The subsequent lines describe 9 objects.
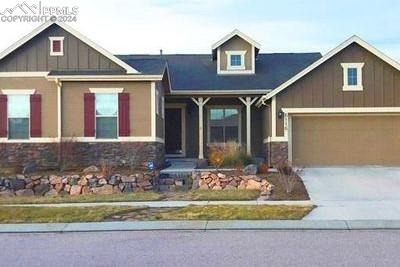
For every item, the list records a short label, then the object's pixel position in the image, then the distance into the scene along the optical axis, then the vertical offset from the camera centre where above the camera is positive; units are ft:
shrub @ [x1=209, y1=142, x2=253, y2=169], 72.90 -2.65
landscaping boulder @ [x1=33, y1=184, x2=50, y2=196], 66.08 -5.86
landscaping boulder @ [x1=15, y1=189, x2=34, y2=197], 64.46 -6.18
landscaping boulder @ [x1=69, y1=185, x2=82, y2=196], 64.80 -5.86
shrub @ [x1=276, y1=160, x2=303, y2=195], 58.26 -4.15
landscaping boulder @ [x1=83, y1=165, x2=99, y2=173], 69.89 -3.90
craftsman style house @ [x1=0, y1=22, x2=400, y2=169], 73.31 +3.67
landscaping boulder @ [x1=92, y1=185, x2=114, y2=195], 64.30 -5.83
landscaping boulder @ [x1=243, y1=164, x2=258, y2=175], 66.08 -3.82
